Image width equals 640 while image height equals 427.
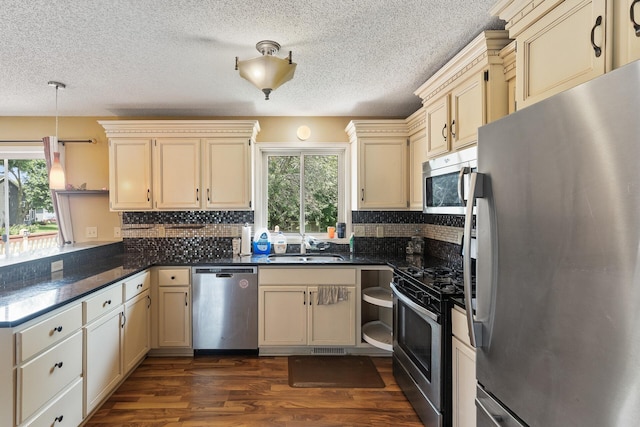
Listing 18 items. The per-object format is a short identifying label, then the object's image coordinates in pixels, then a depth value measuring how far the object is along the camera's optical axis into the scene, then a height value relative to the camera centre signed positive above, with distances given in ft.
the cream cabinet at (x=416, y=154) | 9.75 +1.74
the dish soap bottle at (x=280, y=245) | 11.44 -1.21
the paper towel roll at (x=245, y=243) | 11.18 -1.12
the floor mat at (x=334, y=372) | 8.39 -4.41
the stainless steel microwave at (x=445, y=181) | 6.33 +0.67
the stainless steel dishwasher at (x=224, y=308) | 9.76 -2.92
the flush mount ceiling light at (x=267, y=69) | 6.21 +2.74
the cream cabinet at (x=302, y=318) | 9.82 -3.23
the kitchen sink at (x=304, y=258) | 10.36 -1.59
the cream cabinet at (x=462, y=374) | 5.23 -2.74
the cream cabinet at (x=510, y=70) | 5.70 +2.50
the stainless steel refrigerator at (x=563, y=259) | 2.45 -0.44
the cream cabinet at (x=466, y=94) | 5.98 +2.37
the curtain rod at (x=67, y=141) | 11.44 +2.45
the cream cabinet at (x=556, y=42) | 3.49 +2.02
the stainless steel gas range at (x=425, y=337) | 5.93 -2.61
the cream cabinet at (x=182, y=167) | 10.78 +1.42
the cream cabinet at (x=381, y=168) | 10.86 +1.40
